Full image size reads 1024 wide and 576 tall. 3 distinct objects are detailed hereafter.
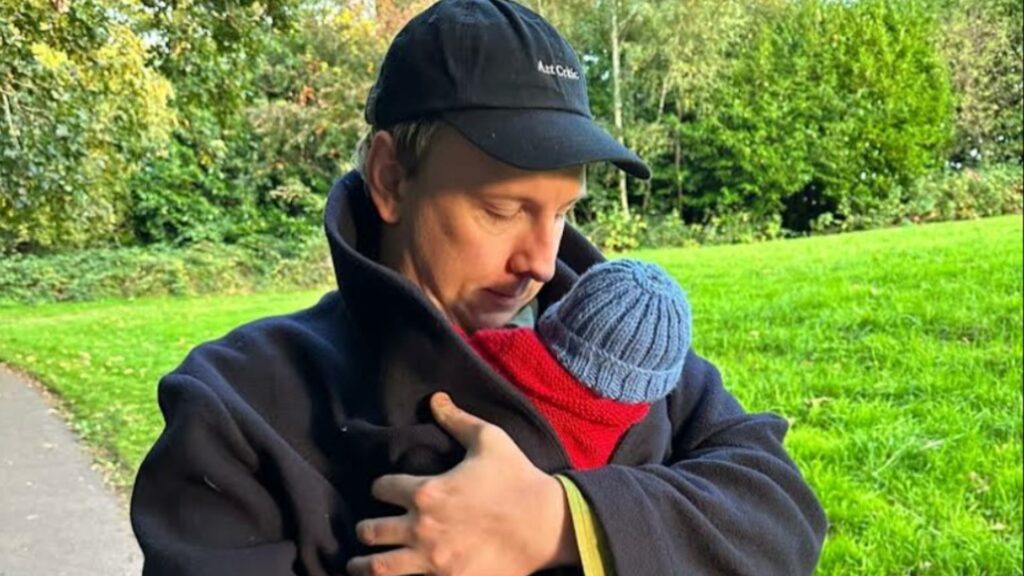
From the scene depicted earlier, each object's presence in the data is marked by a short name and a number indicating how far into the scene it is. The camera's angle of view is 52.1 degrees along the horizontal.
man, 0.89
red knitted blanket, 0.94
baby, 0.91
